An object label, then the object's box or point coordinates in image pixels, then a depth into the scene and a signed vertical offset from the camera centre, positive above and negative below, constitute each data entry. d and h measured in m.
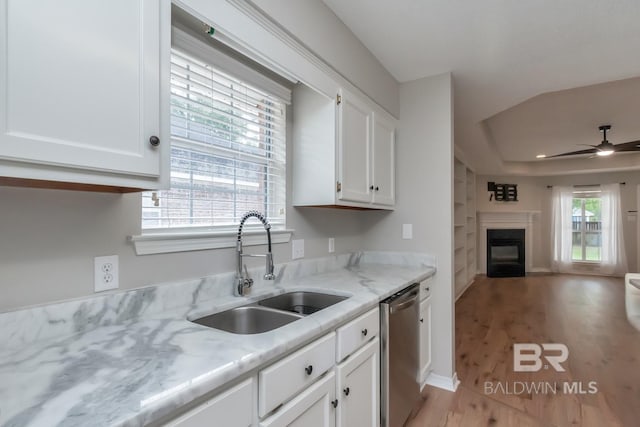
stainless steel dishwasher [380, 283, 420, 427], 1.73 -0.82
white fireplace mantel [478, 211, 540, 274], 7.80 -0.21
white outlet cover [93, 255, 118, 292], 1.16 -0.21
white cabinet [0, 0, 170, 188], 0.75 +0.32
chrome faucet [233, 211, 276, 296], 1.59 -0.27
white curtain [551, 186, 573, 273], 7.77 -0.35
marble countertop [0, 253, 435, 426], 0.67 -0.39
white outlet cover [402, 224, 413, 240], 2.78 -0.14
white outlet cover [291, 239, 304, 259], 2.13 -0.23
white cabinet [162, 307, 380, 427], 0.88 -0.59
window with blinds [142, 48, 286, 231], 1.49 +0.32
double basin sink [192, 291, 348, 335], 1.41 -0.46
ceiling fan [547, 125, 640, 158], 4.25 +0.87
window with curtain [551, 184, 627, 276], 7.25 -0.35
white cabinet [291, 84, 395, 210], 2.00 +0.42
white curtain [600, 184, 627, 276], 7.20 -0.44
